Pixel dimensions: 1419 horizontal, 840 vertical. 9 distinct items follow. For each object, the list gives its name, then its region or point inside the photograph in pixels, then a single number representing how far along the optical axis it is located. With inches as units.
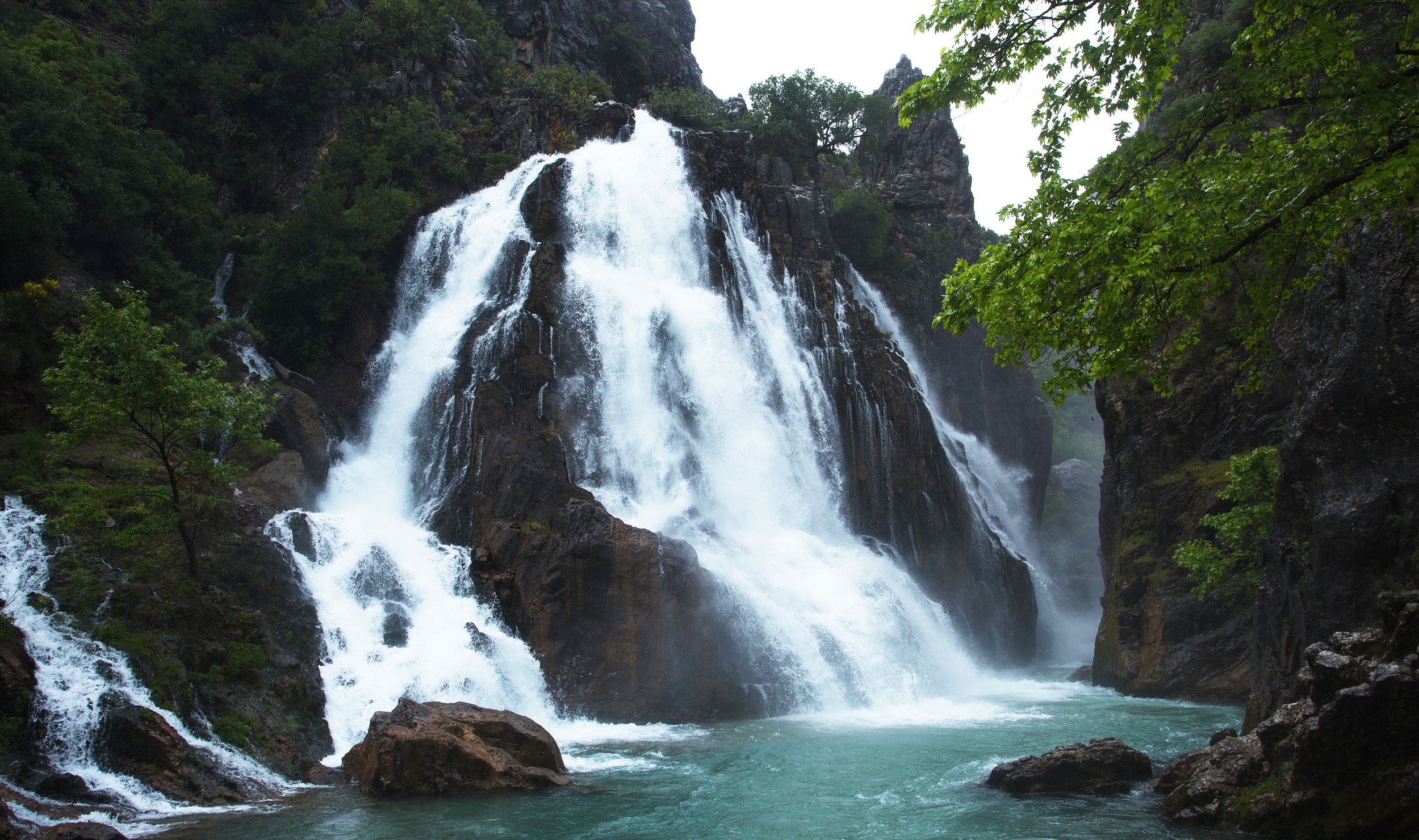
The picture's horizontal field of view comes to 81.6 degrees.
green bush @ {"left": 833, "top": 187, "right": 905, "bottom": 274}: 1760.6
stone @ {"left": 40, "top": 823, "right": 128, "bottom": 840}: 353.7
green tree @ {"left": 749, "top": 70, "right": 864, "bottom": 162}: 1835.6
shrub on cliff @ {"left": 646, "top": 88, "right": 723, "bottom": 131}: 1765.5
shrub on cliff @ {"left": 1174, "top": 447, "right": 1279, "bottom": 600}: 673.6
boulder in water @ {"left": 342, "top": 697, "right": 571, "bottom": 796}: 499.8
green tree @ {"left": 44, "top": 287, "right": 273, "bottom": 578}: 590.9
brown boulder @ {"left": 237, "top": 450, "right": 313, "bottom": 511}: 872.9
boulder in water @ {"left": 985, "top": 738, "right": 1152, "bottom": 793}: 465.4
